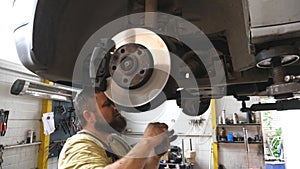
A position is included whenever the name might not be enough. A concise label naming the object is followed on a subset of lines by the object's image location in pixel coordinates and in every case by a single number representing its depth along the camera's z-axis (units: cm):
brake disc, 53
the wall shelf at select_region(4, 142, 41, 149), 224
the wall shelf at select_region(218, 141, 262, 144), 324
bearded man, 64
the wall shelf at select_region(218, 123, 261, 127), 324
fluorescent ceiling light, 222
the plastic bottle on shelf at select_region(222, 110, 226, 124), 339
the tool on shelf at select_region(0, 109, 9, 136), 214
